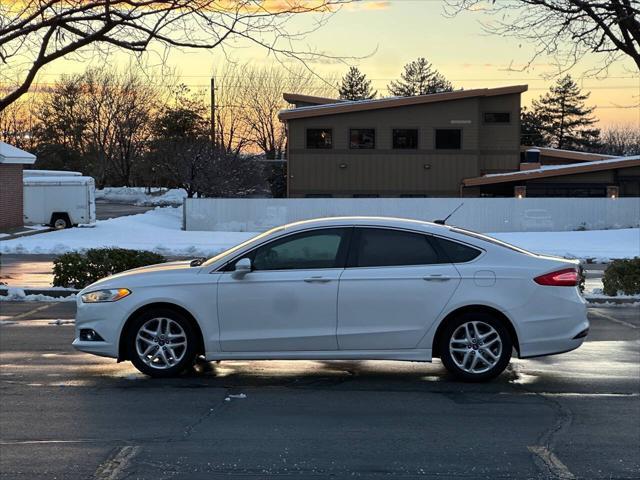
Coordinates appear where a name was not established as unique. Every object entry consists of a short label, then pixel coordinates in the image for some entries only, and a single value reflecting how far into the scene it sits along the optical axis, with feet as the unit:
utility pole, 172.95
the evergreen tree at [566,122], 249.34
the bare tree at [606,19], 52.26
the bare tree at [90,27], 42.04
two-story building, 131.54
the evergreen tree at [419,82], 257.75
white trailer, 121.49
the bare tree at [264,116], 203.82
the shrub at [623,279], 46.91
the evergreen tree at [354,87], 251.80
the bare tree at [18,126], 241.96
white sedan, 26.58
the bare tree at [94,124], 236.22
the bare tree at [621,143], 282.97
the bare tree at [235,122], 204.23
